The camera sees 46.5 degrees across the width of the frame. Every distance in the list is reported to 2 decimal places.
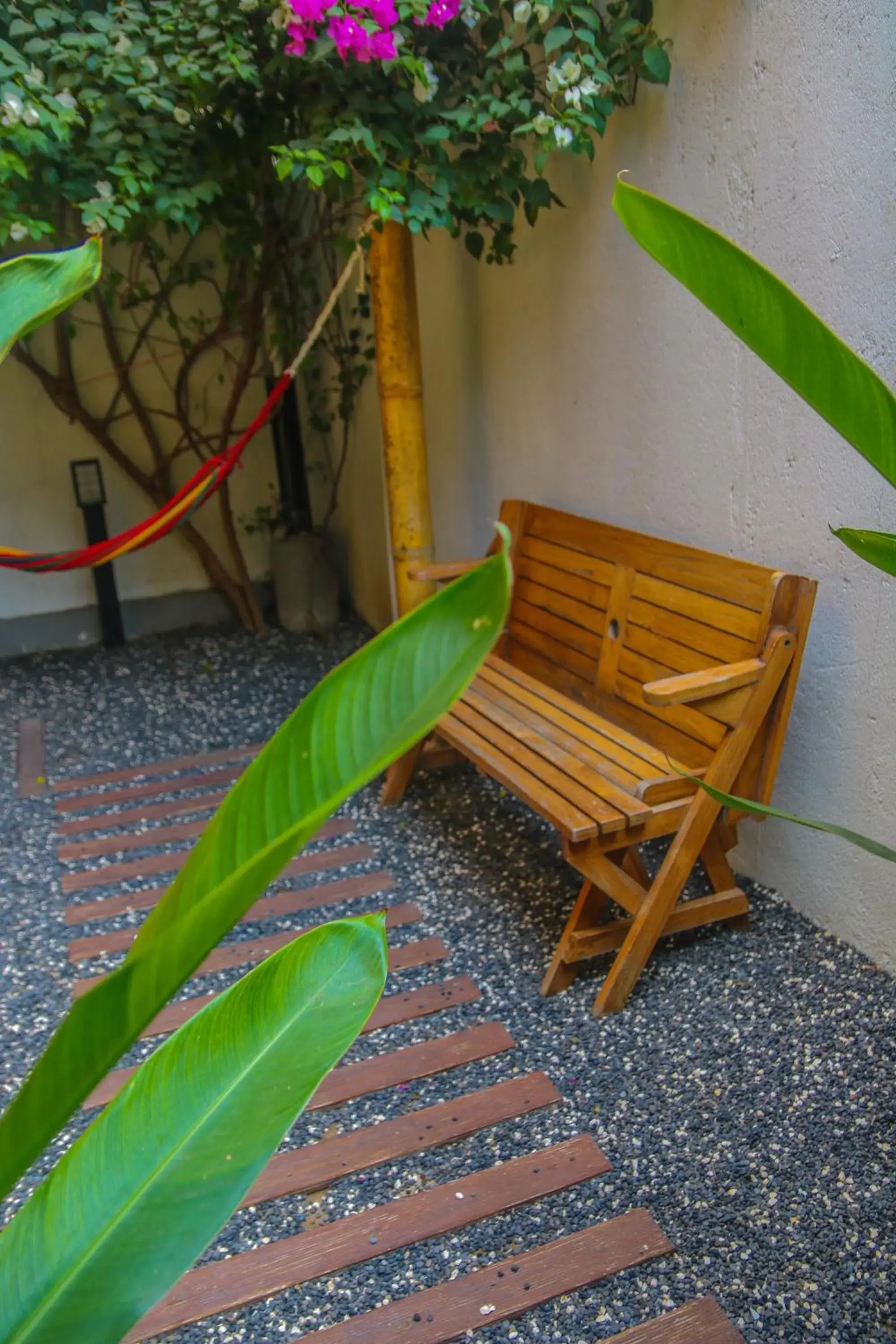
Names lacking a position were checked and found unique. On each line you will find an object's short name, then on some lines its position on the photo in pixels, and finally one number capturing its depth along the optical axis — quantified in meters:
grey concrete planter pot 4.97
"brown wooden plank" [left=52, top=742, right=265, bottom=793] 3.54
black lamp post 4.85
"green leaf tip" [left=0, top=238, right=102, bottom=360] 0.87
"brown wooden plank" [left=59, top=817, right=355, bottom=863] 3.07
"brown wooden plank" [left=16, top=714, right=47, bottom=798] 3.53
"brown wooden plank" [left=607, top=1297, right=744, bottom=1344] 1.46
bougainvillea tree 2.42
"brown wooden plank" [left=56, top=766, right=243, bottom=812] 3.38
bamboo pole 3.23
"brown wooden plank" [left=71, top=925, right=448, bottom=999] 2.41
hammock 3.42
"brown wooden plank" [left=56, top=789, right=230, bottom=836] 3.21
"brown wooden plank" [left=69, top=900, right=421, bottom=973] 2.50
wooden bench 2.11
